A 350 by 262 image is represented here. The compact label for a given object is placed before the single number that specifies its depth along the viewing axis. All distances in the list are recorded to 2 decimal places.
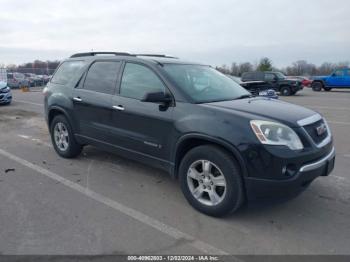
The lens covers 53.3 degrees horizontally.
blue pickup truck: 26.71
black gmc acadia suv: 3.51
